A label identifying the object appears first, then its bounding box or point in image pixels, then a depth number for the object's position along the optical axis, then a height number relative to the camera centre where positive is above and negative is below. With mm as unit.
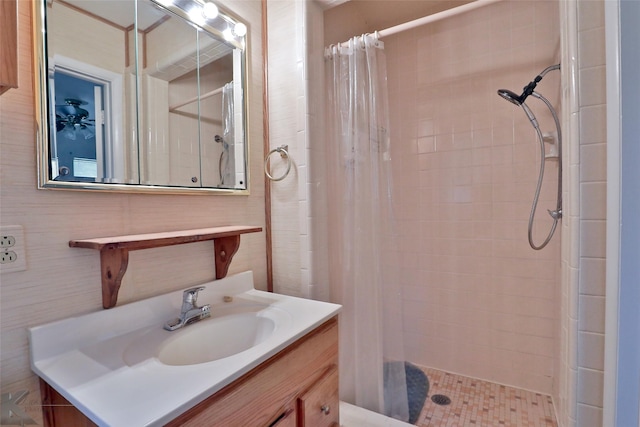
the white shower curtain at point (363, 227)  1476 -106
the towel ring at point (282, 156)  1449 +242
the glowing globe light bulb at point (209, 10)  1232 +794
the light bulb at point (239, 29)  1355 +786
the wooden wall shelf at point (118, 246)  829 -100
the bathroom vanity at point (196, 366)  619 -373
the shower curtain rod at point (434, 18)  1333 +833
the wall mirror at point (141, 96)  829 +373
